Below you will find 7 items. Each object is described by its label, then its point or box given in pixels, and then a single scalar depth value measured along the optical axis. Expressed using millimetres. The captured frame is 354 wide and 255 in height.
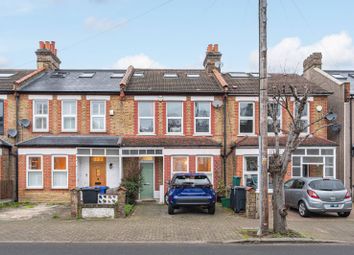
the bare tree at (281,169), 12836
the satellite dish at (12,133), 23750
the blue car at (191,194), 17359
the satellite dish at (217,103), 24328
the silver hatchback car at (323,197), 17047
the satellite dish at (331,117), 24406
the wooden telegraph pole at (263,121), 12766
